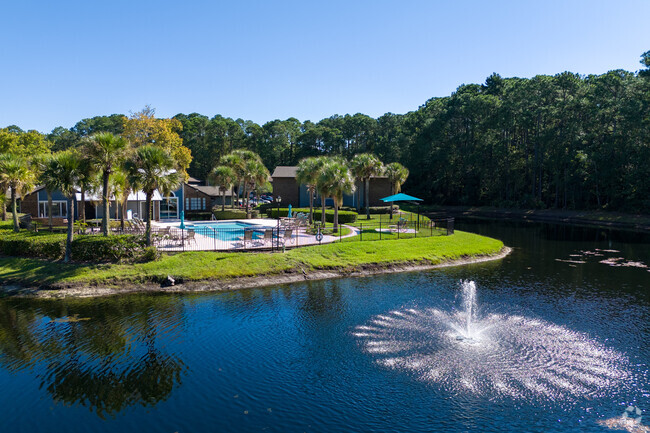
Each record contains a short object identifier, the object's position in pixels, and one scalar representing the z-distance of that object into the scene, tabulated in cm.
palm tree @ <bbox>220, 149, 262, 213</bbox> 4594
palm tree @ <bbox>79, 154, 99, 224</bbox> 2241
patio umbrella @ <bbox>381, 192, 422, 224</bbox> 3988
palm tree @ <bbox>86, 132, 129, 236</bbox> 2239
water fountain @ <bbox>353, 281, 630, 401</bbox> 1152
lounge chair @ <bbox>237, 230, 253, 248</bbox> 2588
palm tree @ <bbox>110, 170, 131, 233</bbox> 2664
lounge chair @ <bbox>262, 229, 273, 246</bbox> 2630
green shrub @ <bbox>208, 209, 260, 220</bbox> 4528
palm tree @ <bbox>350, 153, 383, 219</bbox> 4756
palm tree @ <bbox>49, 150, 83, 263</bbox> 2181
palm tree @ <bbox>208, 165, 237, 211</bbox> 4662
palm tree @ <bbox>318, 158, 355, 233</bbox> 3425
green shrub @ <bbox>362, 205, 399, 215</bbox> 5284
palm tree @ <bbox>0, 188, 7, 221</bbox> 3024
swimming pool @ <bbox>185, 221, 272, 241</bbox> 3016
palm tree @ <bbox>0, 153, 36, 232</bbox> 2756
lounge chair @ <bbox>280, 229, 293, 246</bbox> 2697
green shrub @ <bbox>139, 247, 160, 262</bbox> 2219
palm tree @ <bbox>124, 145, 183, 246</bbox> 2233
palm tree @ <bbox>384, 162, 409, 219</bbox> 5019
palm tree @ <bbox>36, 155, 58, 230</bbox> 2181
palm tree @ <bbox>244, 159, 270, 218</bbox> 4594
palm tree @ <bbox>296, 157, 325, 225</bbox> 3956
